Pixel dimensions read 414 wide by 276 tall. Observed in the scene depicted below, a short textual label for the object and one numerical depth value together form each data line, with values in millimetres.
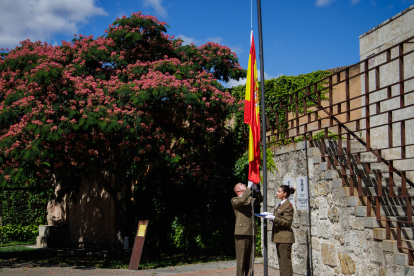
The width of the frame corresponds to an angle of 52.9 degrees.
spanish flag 6535
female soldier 6543
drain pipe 7965
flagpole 5922
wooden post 10499
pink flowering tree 10109
